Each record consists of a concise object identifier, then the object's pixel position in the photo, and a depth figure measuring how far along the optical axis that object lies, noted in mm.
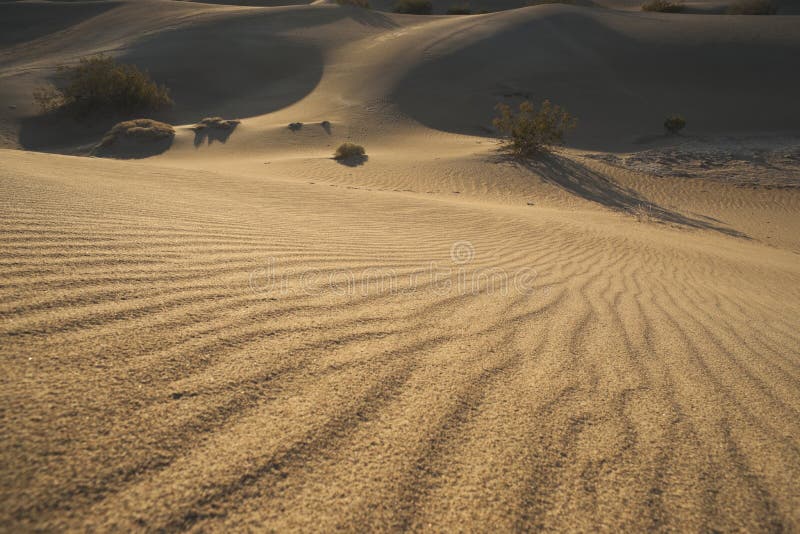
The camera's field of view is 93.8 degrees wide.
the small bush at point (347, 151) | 11289
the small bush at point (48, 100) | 16125
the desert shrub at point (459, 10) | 36656
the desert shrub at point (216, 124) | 14273
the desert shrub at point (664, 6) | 34281
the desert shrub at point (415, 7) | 38031
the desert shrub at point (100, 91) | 16172
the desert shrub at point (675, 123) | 15391
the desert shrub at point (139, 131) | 12273
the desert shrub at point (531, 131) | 11211
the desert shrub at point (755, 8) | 31000
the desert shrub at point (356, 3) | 37250
